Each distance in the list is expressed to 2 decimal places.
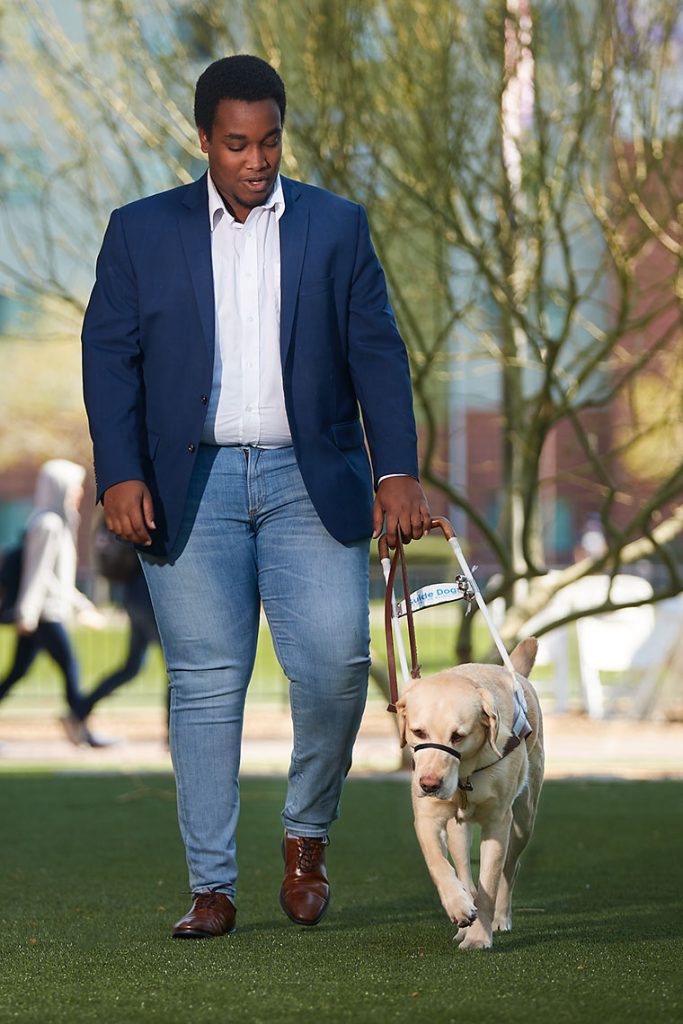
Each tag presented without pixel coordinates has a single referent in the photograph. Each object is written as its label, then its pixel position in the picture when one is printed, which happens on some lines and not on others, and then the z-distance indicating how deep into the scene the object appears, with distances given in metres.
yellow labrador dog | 8.16
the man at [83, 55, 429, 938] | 9.20
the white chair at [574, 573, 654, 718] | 29.44
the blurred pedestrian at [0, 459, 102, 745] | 24.64
